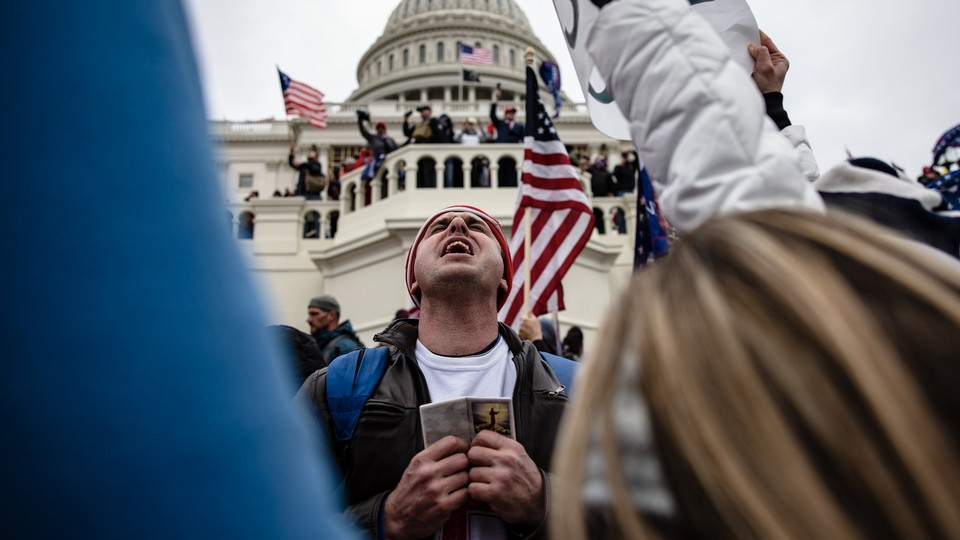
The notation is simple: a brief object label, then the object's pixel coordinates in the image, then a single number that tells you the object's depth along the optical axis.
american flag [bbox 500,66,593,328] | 5.74
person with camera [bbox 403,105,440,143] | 13.20
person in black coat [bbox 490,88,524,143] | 13.23
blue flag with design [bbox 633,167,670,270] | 4.76
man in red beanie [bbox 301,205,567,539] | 1.67
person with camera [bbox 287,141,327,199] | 15.96
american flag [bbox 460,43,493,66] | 29.06
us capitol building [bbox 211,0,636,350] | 11.30
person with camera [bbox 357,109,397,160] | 13.74
